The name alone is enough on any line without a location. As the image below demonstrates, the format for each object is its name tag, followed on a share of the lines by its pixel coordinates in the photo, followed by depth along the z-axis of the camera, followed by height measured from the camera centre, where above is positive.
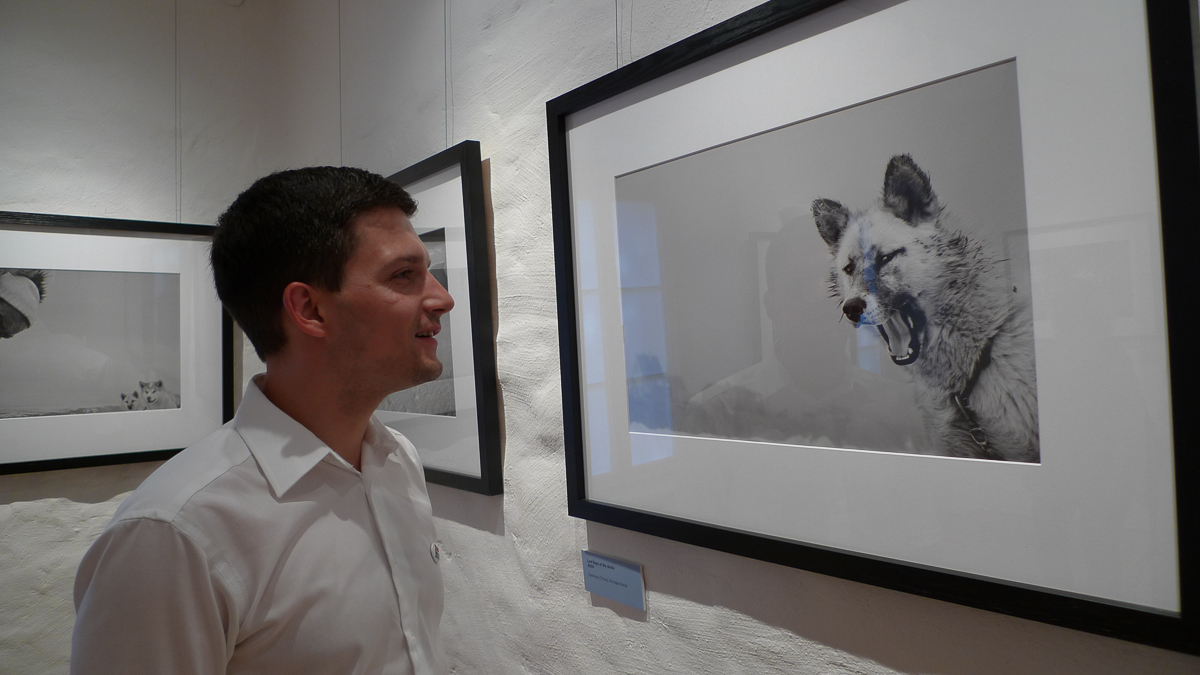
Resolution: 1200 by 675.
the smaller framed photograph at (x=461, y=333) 1.31 +0.05
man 0.66 -0.16
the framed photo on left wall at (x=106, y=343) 1.66 +0.07
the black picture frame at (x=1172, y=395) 0.55 -0.06
